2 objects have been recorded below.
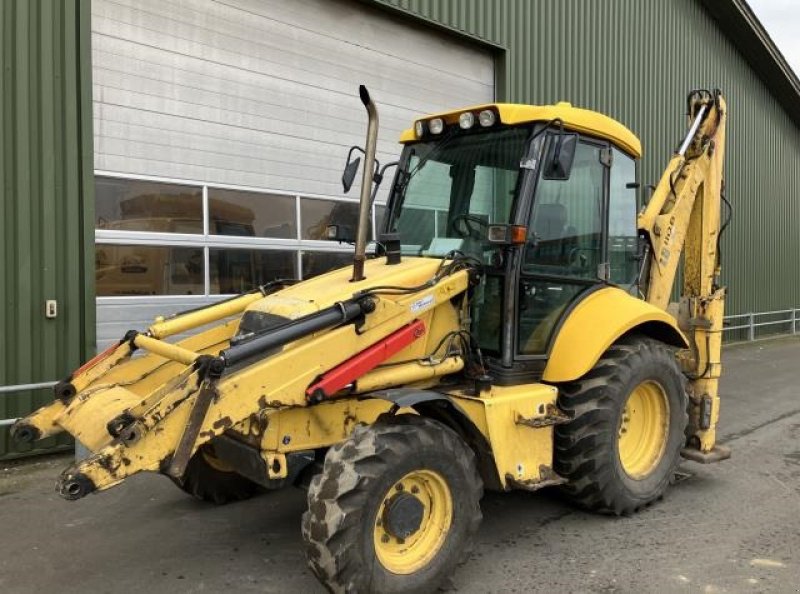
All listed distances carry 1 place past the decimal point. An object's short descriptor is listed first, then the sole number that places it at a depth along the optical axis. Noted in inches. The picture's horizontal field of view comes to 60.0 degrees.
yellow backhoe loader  126.1
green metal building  238.4
